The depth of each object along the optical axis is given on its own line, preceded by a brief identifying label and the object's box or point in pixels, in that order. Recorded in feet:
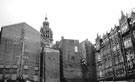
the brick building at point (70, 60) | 132.65
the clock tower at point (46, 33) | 237.61
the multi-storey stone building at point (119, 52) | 96.37
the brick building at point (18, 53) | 109.09
